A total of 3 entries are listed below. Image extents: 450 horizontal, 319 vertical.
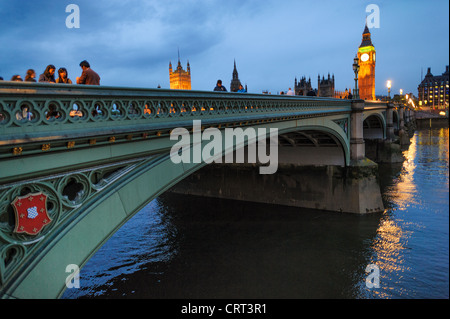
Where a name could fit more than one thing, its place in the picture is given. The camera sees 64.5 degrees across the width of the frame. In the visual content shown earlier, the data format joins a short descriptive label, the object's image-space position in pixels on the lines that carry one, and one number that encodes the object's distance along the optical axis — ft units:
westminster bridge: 12.44
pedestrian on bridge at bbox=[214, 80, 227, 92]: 30.68
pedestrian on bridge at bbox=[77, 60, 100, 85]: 17.63
